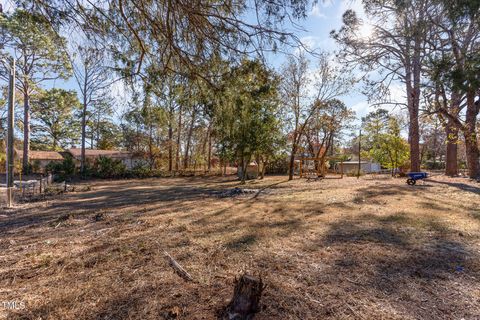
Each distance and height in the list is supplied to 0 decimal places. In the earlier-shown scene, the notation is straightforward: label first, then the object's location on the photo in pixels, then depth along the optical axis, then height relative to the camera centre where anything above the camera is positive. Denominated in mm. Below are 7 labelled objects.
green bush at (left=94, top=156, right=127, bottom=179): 17875 -639
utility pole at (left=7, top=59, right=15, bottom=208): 7059 +710
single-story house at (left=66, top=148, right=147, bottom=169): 22062 +437
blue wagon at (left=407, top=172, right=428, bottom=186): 9531 -610
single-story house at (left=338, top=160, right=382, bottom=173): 23858 -626
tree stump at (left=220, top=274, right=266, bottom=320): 1891 -1080
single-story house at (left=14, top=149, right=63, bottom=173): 24759 +306
